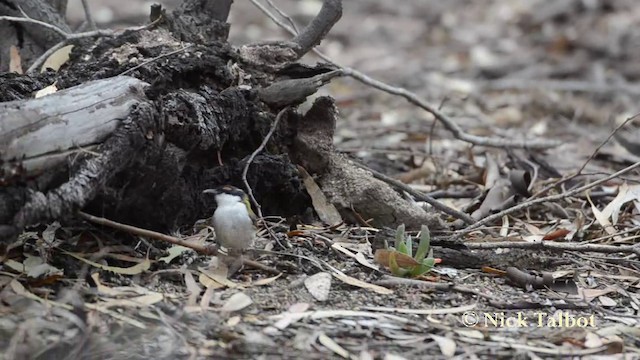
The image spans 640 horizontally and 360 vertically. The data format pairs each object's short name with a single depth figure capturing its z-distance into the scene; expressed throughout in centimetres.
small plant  691
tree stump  610
